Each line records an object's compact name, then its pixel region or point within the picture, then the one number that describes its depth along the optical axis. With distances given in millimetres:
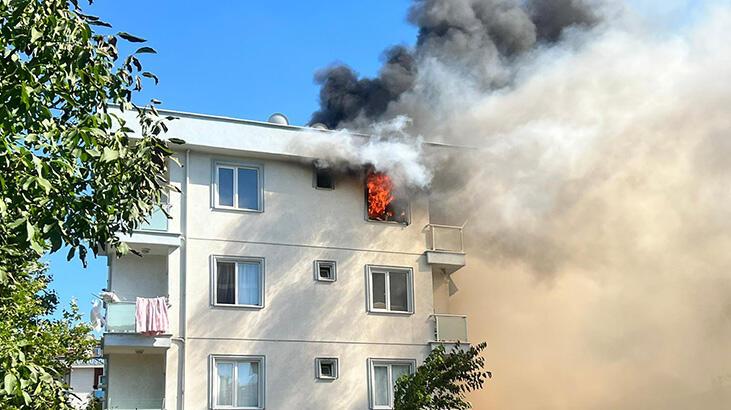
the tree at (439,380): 24469
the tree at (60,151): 10523
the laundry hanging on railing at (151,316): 25438
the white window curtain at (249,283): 27500
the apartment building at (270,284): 26422
